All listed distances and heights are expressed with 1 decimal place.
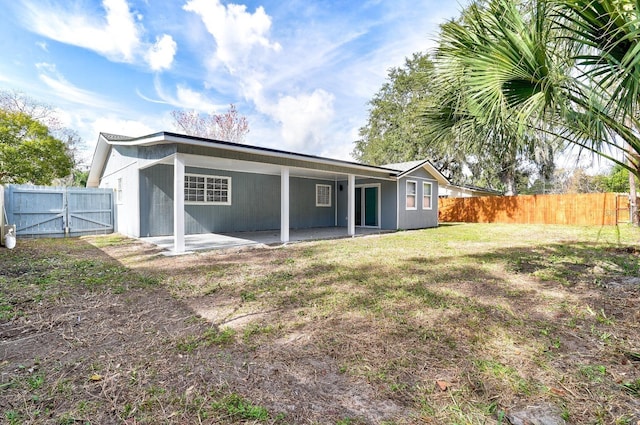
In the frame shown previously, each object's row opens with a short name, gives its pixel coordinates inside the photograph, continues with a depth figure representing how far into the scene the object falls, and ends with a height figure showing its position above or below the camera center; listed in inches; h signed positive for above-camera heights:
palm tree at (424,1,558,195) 123.4 +61.4
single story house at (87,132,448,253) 293.3 +29.0
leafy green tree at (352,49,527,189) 879.7 +226.9
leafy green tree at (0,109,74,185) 602.9 +116.7
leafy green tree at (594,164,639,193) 1006.7 +88.3
